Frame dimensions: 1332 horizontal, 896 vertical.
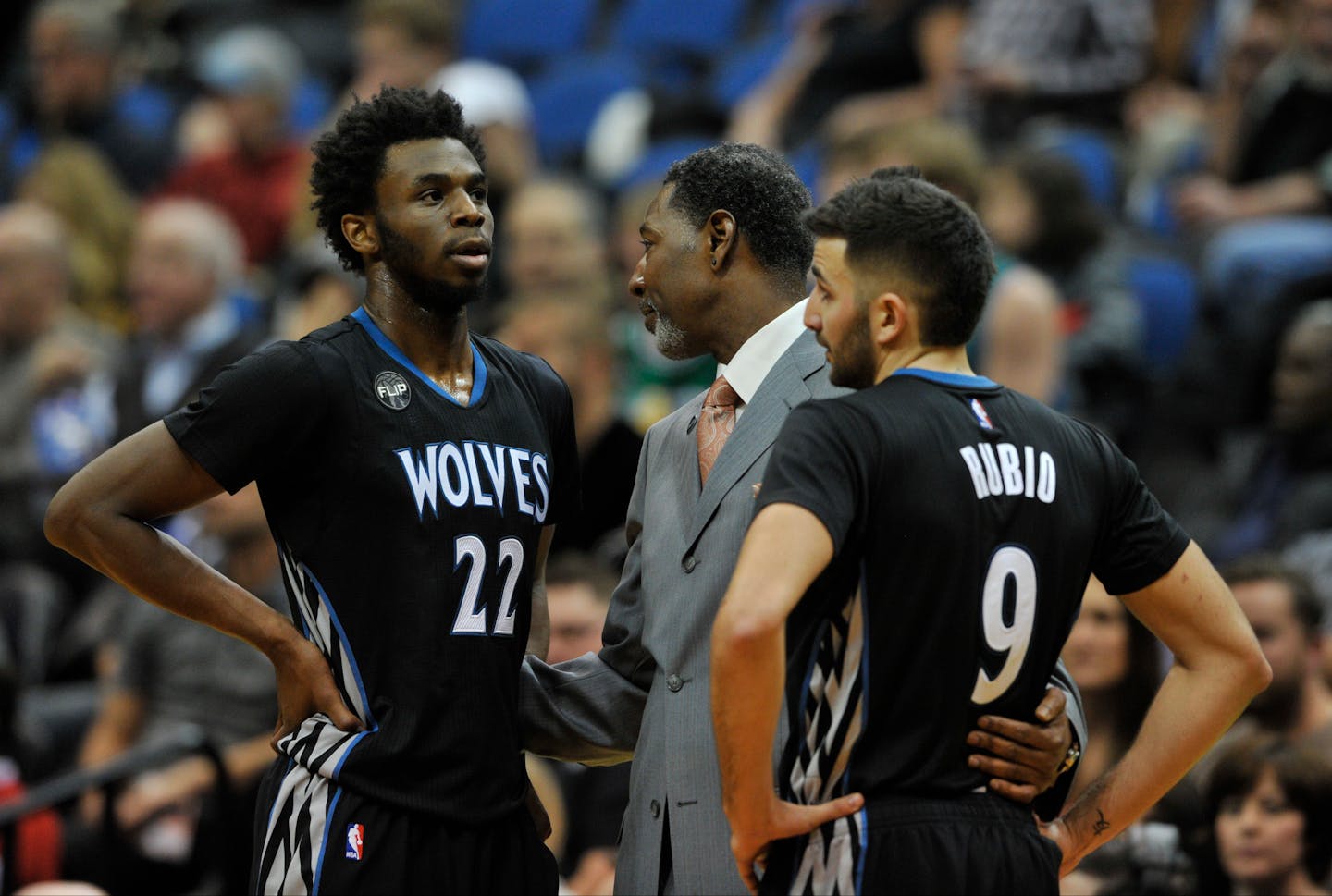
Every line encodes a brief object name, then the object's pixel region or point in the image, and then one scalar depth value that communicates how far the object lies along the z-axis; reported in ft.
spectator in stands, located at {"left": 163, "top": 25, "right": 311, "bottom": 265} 71.26
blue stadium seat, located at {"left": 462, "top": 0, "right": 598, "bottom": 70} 82.12
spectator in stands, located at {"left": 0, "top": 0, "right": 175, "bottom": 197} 74.13
